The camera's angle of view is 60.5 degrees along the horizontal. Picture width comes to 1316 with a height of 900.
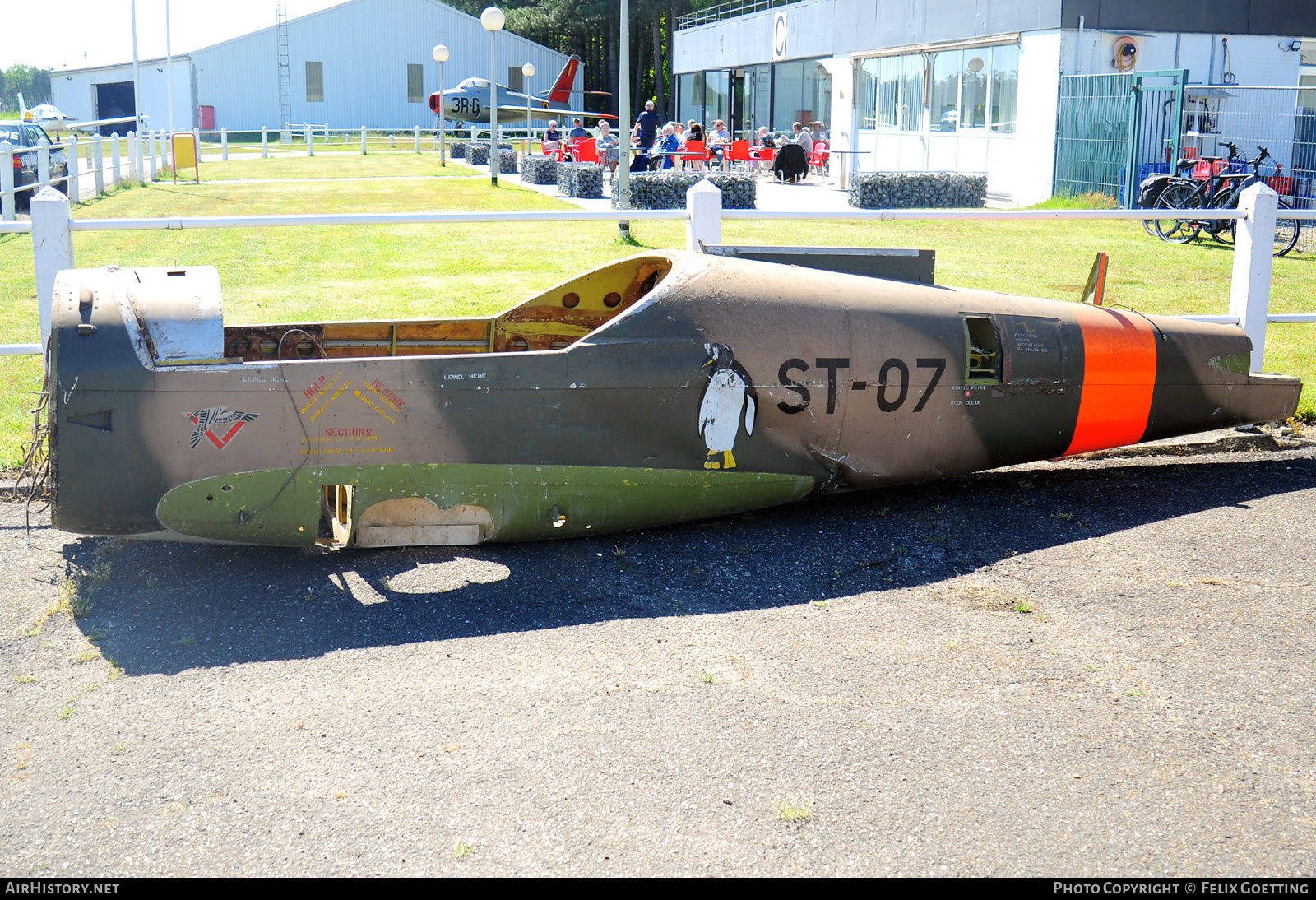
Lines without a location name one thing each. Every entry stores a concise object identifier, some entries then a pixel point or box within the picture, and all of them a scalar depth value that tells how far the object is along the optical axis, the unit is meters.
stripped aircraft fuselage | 4.72
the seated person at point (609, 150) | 30.34
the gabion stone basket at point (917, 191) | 21.33
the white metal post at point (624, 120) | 17.78
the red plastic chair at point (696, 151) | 26.78
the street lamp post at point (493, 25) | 27.34
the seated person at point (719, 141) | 30.66
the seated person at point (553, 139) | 35.57
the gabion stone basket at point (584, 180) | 23.44
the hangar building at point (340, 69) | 62.25
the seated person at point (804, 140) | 28.62
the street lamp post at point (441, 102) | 37.22
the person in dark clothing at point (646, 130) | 29.06
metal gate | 20.81
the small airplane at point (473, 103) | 49.44
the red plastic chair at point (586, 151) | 29.48
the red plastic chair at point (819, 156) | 30.14
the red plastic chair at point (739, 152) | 29.59
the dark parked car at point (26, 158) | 22.16
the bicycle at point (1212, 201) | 17.28
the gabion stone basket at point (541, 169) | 27.42
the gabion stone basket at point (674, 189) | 19.86
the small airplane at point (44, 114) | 58.90
